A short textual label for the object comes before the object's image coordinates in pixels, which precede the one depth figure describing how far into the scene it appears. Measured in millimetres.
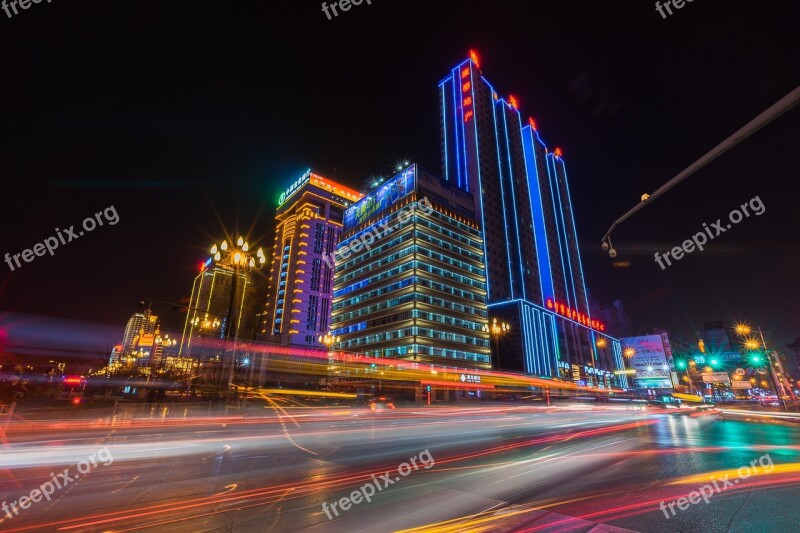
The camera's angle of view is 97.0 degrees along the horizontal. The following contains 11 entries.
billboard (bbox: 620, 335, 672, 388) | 64188
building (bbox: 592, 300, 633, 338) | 168950
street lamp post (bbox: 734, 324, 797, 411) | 27847
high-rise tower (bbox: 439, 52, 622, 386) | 91250
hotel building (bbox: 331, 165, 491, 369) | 78125
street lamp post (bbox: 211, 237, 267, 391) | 25122
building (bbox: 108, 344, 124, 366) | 115512
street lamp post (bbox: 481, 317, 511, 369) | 87750
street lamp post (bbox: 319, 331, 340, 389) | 95462
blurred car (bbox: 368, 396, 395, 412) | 24950
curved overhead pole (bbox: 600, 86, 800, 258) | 4680
